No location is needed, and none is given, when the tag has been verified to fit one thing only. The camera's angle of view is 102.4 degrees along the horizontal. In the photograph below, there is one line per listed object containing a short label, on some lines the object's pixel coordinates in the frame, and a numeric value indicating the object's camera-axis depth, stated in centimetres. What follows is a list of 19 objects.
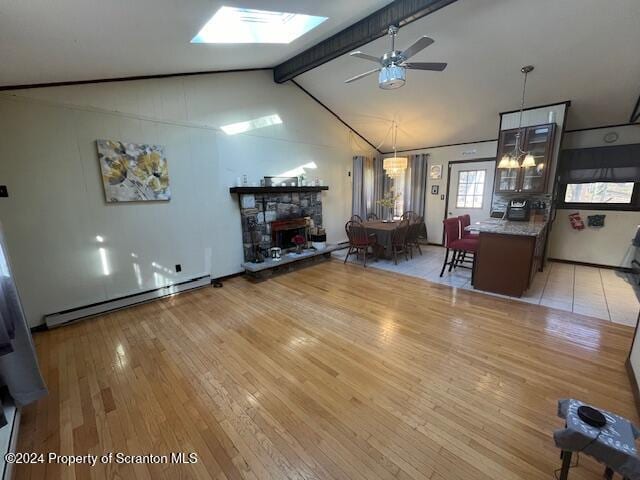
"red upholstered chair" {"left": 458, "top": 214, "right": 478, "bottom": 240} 440
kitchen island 328
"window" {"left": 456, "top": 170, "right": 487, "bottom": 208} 578
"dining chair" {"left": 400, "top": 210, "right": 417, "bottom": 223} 534
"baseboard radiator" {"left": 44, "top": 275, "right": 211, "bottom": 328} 292
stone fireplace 450
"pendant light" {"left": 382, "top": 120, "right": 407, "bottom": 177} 485
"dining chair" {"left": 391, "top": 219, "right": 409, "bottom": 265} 495
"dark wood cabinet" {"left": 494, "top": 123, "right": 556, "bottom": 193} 409
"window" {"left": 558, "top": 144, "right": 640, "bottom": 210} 427
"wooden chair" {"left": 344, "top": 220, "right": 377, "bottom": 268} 490
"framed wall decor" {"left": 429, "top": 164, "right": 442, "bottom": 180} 630
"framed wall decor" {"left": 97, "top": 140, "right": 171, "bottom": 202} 307
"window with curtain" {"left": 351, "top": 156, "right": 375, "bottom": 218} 662
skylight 260
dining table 484
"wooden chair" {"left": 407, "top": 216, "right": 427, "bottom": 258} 542
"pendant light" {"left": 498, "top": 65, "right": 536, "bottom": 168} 345
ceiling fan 250
